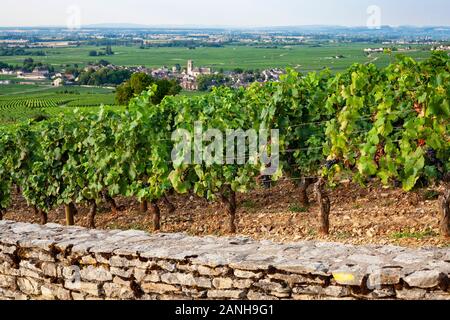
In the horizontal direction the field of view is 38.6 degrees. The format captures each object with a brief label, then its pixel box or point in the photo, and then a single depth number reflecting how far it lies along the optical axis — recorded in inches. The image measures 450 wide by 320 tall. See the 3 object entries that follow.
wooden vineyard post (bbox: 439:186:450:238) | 303.6
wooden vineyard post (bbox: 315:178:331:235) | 346.6
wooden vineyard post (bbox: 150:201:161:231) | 419.1
